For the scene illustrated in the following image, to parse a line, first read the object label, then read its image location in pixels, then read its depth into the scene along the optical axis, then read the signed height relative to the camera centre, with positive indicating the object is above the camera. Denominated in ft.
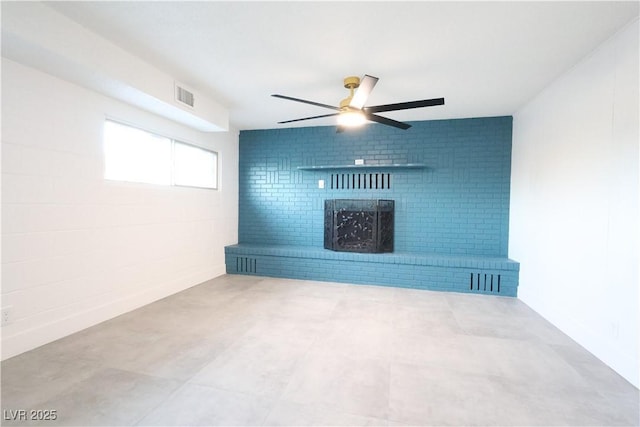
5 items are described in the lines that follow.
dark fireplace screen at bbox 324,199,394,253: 15.42 -1.11
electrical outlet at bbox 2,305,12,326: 7.32 -3.00
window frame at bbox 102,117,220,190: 10.15 +2.21
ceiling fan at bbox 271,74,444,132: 8.55 +3.22
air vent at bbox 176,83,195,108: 10.53 +4.06
